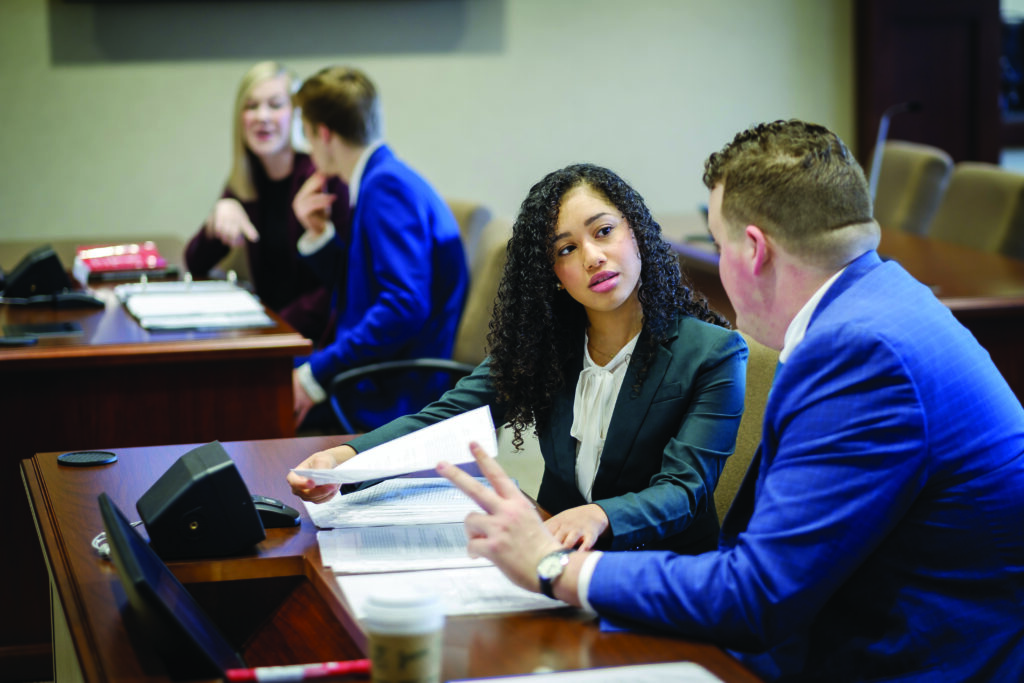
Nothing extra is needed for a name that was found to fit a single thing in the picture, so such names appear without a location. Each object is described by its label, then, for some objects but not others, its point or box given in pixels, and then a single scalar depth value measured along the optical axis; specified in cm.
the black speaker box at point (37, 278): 533
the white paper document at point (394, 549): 340
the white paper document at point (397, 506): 359
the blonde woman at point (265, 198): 639
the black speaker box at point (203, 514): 343
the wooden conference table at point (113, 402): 465
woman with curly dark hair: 369
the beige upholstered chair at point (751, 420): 398
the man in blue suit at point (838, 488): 314
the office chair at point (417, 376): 505
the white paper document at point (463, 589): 327
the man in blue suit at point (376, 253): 518
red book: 613
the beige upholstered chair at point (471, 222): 599
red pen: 303
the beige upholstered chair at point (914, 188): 782
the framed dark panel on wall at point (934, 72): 985
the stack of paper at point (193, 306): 496
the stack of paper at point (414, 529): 332
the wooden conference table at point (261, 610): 315
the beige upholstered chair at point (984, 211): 638
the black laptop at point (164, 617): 307
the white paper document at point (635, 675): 307
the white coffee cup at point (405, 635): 295
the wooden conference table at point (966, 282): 508
